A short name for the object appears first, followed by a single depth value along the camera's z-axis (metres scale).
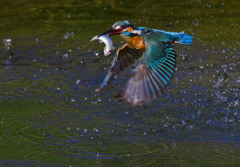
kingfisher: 7.52
